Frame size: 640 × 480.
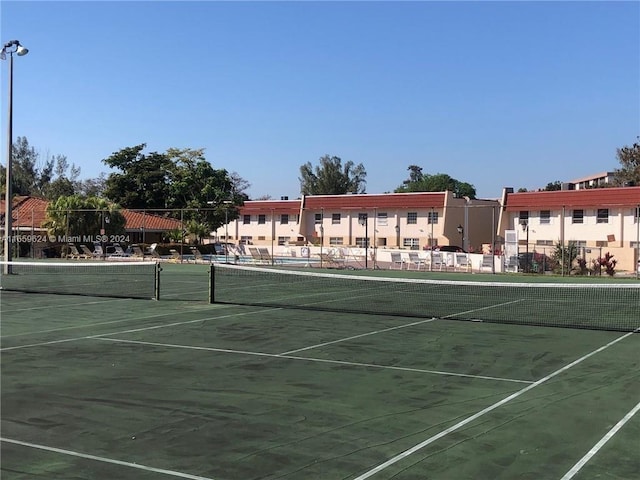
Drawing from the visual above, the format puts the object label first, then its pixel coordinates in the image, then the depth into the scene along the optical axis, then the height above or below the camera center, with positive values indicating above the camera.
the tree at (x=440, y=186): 106.87 +10.01
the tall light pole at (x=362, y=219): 53.84 +1.97
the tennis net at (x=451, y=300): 14.97 -1.69
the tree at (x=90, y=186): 90.06 +7.71
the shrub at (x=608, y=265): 30.86 -0.99
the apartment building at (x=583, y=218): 42.25 +1.88
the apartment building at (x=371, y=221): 52.12 +1.86
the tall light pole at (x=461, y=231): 51.03 +0.98
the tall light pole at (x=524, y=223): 47.03 +1.53
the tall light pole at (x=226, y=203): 51.91 +3.14
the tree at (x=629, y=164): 63.35 +8.20
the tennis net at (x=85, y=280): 19.86 -1.52
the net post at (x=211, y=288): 17.03 -1.27
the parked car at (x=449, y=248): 46.06 -0.36
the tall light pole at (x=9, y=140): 25.91 +4.24
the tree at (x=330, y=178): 101.44 +10.20
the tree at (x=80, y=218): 44.12 +1.51
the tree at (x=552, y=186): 95.66 +9.02
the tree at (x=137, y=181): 65.50 +6.12
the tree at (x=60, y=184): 82.81 +7.55
